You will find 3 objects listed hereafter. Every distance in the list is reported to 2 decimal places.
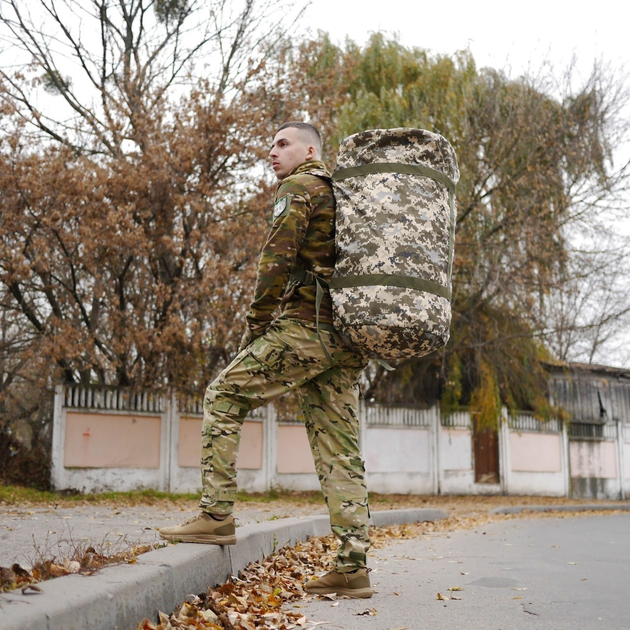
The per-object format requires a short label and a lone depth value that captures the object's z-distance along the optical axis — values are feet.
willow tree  56.08
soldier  13.03
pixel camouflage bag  12.65
